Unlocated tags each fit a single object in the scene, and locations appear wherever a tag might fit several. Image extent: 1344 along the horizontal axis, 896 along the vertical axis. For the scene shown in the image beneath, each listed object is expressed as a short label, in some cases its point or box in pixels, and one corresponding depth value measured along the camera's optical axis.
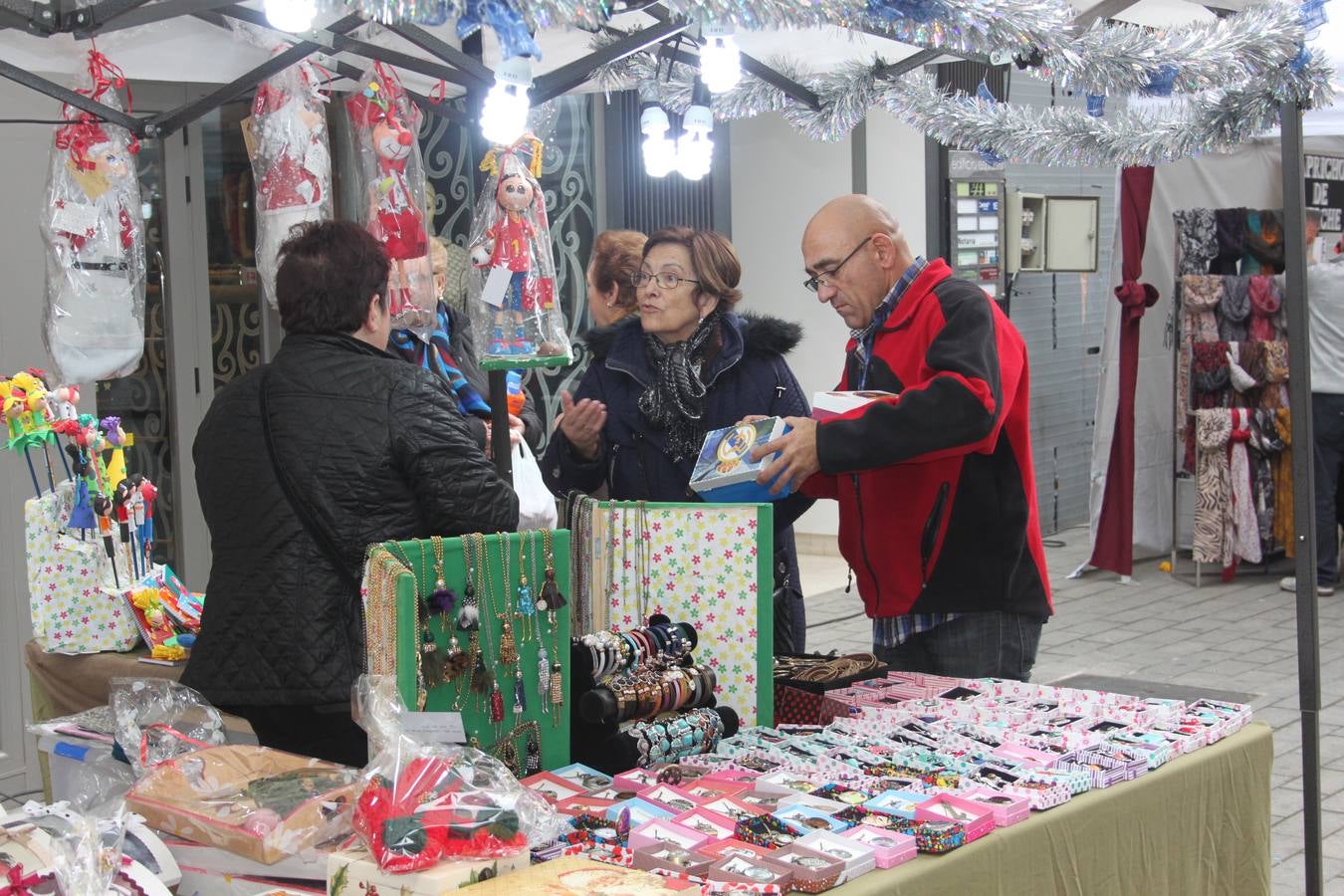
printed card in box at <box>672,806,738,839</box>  2.18
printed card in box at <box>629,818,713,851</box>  2.12
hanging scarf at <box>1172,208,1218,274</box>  8.41
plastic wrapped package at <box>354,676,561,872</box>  1.86
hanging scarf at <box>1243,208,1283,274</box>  8.48
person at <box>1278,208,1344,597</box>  8.05
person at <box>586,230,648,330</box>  4.29
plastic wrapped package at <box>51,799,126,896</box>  1.83
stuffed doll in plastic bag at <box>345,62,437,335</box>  3.24
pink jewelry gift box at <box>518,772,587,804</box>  2.38
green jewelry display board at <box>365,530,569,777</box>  2.30
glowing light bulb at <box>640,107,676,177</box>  3.75
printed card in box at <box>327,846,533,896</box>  1.82
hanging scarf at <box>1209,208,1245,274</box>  8.43
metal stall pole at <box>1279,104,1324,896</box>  3.32
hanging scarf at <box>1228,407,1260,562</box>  8.15
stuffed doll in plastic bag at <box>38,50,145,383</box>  3.30
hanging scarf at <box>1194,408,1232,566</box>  8.16
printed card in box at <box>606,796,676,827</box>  2.21
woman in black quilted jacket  2.62
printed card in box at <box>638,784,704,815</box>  2.29
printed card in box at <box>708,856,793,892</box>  1.99
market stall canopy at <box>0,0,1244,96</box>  3.37
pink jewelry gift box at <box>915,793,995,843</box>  2.25
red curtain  8.27
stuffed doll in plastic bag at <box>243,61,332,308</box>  3.23
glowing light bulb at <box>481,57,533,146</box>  2.69
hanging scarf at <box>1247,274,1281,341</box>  8.25
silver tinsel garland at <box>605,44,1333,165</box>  4.12
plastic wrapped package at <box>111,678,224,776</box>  2.47
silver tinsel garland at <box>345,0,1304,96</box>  2.43
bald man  3.03
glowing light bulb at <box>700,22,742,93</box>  3.21
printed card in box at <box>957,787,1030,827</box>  2.32
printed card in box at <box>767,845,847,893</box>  2.00
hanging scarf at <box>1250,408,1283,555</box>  8.21
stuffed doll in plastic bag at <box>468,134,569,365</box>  3.15
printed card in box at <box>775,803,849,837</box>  2.21
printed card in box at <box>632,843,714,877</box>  2.03
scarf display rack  8.21
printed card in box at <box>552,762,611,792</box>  2.44
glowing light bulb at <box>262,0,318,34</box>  2.45
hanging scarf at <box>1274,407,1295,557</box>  8.30
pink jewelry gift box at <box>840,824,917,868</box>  2.12
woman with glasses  3.45
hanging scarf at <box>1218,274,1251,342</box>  8.26
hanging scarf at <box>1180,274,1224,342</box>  8.25
